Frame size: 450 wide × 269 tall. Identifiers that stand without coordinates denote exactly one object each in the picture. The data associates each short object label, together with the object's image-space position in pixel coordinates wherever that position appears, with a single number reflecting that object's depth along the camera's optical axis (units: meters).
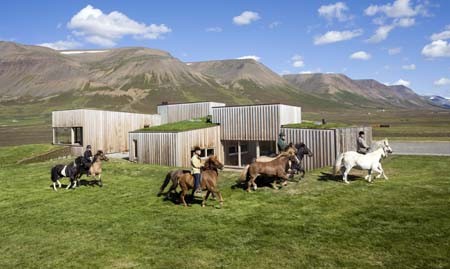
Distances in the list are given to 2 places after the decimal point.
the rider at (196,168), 13.19
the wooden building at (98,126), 33.91
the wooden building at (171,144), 27.72
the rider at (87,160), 17.62
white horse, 15.56
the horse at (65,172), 17.73
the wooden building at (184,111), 37.72
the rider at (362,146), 18.11
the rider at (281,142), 20.91
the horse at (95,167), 17.86
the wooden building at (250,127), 27.33
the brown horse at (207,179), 13.14
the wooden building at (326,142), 22.34
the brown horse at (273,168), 15.32
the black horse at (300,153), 17.73
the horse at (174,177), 13.71
